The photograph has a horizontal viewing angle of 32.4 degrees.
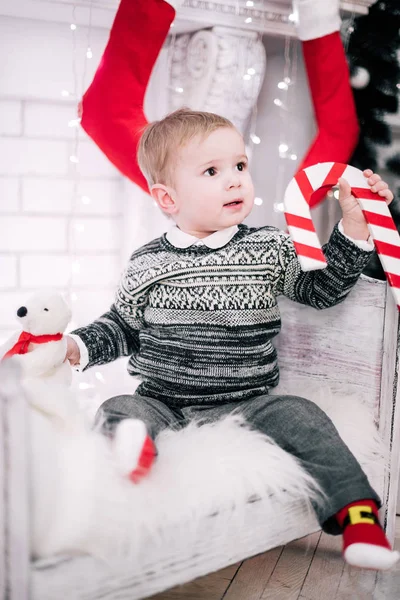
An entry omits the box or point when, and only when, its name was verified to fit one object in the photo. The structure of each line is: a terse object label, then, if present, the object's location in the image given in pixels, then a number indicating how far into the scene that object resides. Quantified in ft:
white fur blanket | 2.91
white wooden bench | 2.77
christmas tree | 5.97
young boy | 4.37
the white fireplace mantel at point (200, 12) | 5.40
